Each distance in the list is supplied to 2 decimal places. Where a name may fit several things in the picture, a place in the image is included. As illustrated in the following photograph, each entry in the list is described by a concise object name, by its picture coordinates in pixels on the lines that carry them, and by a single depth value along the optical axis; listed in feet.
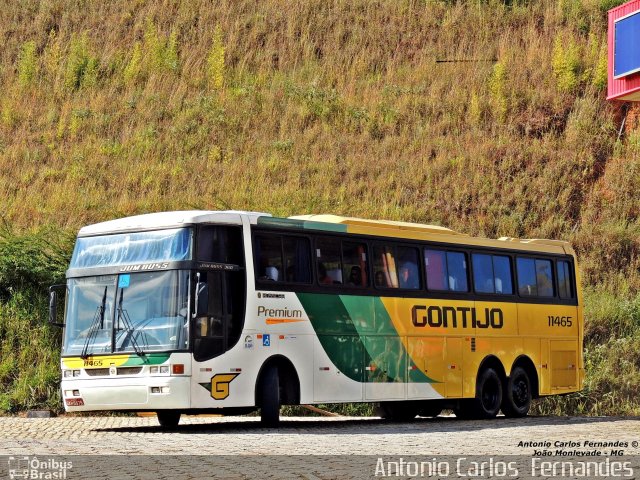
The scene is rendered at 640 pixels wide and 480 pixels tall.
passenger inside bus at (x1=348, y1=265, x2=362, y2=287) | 70.80
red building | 85.25
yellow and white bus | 62.23
